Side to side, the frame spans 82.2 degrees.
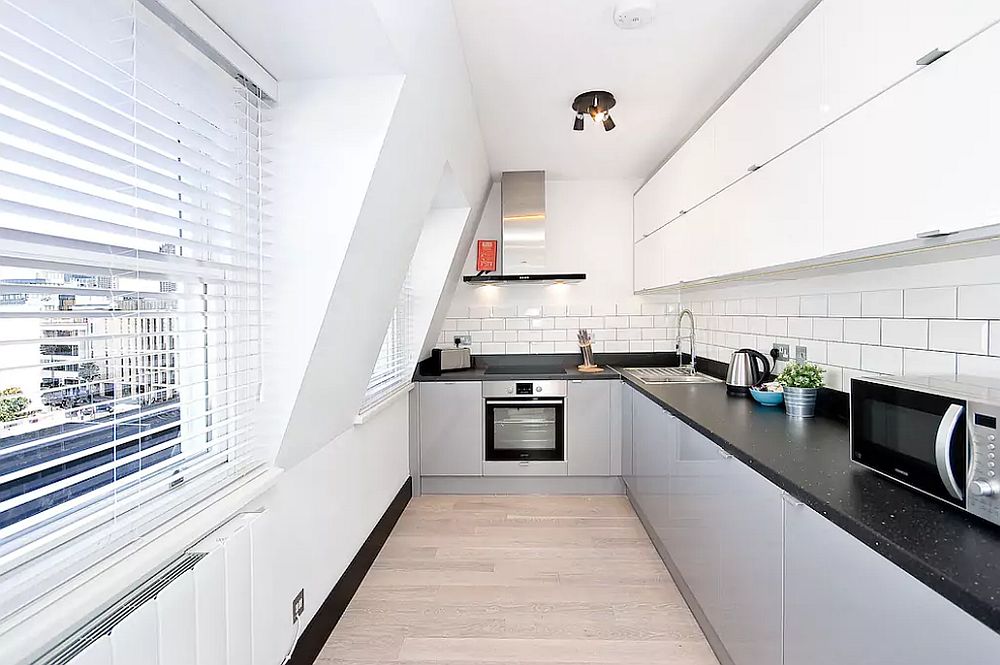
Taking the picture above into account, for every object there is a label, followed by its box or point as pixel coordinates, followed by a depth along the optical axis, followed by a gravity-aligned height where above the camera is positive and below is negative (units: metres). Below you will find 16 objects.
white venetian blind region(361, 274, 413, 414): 3.22 -0.27
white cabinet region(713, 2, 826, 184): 1.84 +0.78
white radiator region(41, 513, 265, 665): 1.00 -0.59
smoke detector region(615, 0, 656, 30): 1.97 +1.06
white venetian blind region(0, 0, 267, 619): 0.96 +0.09
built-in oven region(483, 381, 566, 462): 4.11 -0.76
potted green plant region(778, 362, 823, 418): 2.34 -0.31
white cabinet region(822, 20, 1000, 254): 1.19 +0.38
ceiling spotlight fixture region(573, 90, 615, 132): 2.76 +1.02
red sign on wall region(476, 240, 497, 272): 4.52 +0.47
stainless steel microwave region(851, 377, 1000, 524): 1.13 -0.27
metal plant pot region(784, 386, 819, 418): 2.34 -0.36
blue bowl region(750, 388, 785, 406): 2.59 -0.38
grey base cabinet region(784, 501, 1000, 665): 0.98 -0.60
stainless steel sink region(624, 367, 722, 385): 3.67 -0.42
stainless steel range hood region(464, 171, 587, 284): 4.34 +0.67
